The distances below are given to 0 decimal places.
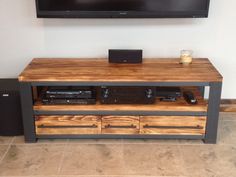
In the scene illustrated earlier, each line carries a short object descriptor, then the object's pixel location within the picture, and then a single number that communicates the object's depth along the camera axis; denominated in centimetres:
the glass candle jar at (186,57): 276
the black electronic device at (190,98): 258
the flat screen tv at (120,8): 268
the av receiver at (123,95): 255
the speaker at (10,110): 259
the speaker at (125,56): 277
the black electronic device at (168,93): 265
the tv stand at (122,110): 247
